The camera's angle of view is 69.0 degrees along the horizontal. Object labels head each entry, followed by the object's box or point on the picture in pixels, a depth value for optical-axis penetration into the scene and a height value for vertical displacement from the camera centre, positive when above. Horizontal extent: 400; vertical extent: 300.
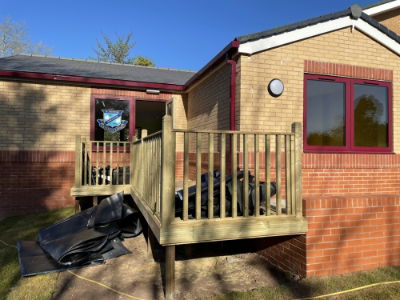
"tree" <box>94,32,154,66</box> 30.34 +10.25
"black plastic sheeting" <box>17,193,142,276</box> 3.91 -1.36
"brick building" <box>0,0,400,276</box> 3.57 +0.81
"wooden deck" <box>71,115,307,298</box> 2.87 -0.58
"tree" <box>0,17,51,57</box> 27.88 +10.50
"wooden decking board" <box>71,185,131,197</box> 5.93 -0.84
